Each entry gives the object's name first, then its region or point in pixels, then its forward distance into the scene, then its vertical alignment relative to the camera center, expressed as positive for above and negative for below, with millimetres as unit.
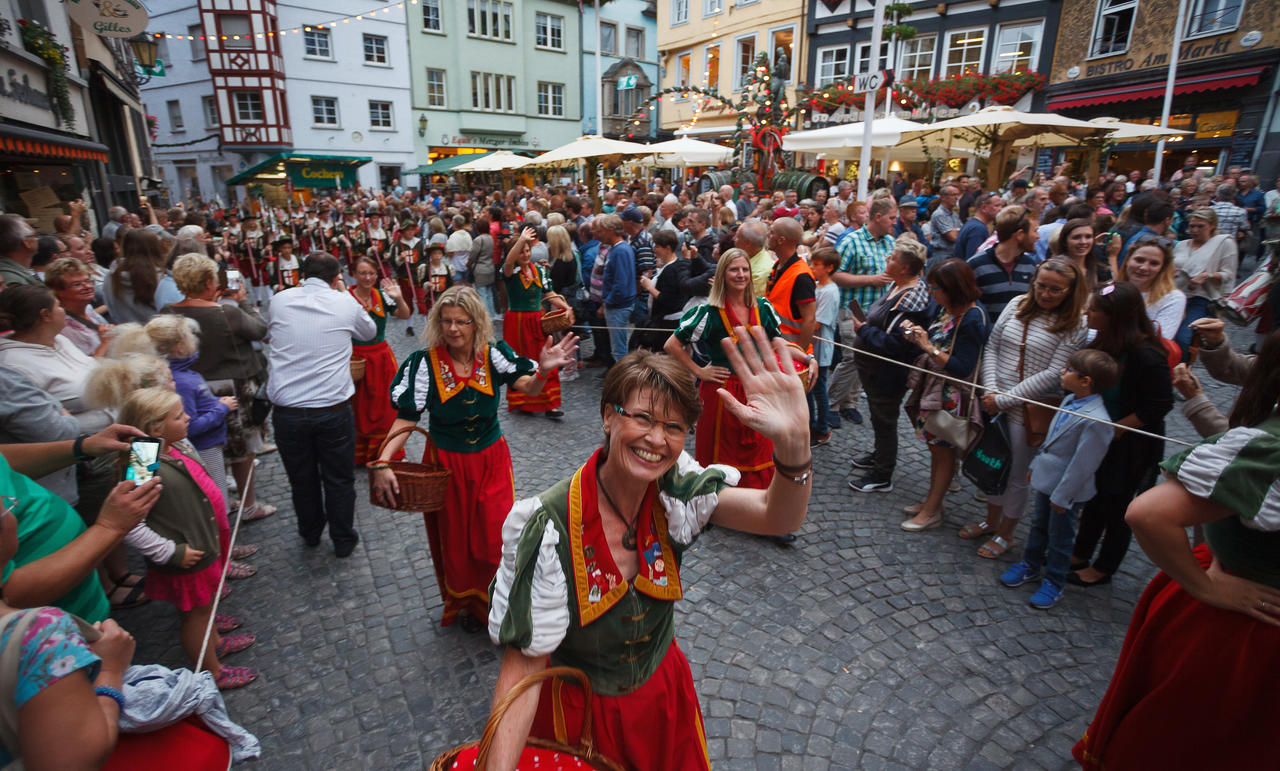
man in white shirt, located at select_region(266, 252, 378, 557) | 4141 -1117
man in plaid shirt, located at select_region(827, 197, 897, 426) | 6441 -357
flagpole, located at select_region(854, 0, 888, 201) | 9664 +1593
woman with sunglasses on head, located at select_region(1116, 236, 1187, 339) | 4348 -381
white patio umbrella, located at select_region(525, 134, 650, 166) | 13875 +1563
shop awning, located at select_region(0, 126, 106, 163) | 6964 +921
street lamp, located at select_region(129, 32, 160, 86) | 11992 +3138
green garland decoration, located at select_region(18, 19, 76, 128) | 9008 +2358
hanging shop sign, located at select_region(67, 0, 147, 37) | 8359 +2646
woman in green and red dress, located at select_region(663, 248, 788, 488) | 4391 -934
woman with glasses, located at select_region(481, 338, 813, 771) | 1714 -920
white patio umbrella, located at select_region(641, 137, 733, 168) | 14875 +1594
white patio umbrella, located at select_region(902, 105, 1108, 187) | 9852 +1564
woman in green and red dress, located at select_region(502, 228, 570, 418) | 7172 -1135
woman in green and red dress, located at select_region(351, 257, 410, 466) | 5719 -1403
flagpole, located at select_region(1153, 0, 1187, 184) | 15229 +3643
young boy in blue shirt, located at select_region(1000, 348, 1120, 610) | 3473 -1392
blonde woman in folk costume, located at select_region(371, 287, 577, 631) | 3475 -1089
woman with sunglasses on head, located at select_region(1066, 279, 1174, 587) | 3416 -941
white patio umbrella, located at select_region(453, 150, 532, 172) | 18578 +1724
